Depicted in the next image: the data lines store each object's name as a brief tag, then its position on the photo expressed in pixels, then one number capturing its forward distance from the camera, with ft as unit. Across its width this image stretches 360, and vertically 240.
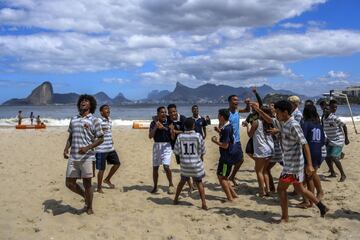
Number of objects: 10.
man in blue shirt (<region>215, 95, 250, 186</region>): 25.11
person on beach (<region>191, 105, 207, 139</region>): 29.55
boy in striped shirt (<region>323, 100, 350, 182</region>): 29.48
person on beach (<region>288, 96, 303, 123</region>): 23.61
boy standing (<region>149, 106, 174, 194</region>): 26.53
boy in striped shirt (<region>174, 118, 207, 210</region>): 22.75
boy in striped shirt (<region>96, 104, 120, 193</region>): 27.12
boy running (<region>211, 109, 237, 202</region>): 23.06
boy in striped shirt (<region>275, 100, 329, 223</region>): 19.10
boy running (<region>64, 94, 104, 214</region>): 20.77
